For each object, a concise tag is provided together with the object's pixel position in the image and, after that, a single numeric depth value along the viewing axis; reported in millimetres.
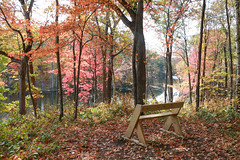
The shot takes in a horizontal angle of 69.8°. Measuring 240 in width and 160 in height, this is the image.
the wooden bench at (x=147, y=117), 4355
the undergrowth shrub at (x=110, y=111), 7764
